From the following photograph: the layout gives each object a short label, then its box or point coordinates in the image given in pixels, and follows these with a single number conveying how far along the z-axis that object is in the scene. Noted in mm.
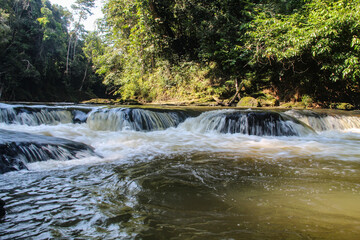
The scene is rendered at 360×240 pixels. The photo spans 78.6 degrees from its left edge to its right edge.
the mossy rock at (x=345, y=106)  11006
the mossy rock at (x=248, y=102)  11914
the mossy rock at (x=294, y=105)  11923
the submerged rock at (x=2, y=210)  1481
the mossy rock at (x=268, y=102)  12214
